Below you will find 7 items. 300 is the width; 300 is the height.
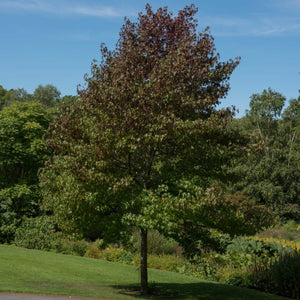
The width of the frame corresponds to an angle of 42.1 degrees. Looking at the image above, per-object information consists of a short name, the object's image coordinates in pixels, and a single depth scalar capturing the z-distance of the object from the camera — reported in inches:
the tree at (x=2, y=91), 4252.7
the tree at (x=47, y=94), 3579.2
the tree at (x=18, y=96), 3543.8
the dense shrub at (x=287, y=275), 582.2
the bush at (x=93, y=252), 965.3
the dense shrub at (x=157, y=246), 893.2
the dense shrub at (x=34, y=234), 1022.4
